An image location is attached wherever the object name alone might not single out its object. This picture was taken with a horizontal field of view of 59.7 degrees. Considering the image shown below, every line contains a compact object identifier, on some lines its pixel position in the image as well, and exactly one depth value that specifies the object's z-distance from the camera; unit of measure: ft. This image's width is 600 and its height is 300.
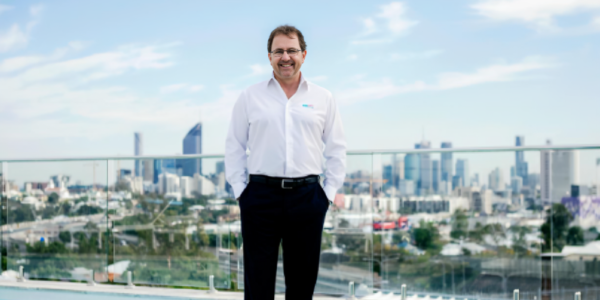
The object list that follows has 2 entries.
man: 6.66
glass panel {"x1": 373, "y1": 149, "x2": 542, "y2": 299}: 13.04
